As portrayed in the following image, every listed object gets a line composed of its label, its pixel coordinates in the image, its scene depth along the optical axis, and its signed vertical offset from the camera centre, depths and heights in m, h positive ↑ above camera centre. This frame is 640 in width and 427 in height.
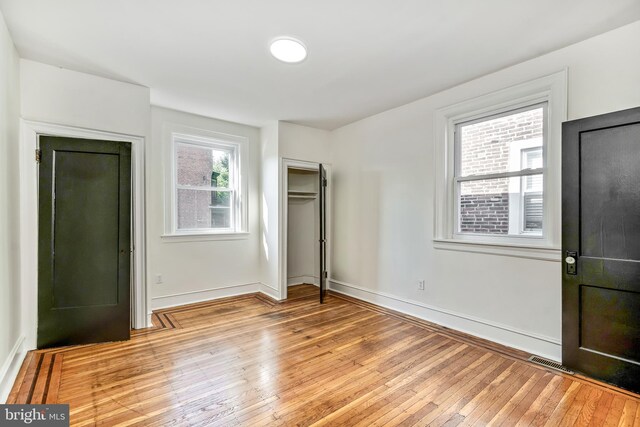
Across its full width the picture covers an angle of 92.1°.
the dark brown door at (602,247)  2.21 -0.25
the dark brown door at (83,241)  2.85 -0.28
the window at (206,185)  4.26 +0.41
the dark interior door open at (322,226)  4.39 -0.20
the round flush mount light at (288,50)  2.48 +1.38
